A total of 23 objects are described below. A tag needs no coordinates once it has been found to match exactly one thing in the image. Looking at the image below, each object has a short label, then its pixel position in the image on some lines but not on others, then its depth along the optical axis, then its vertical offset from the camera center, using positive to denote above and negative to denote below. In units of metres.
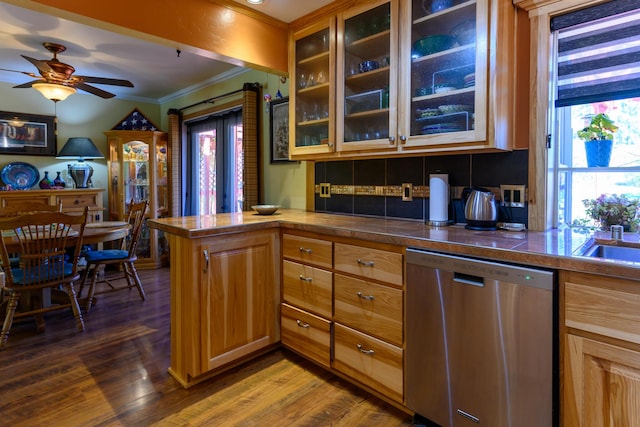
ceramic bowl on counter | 2.51 -0.08
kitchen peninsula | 1.25 -0.36
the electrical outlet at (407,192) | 2.24 +0.04
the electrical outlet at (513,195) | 1.82 +0.01
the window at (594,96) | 1.58 +0.47
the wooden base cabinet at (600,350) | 1.09 -0.49
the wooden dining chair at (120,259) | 3.27 -0.55
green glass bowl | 1.87 +0.82
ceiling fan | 2.96 +1.02
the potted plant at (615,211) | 1.64 -0.07
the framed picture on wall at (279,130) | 3.06 +0.60
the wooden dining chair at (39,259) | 2.42 -0.43
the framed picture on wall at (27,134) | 4.00 +0.76
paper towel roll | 1.98 +0.01
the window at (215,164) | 3.98 +0.41
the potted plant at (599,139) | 1.71 +0.28
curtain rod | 3.26 +1.10
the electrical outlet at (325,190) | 2.76 +0.06
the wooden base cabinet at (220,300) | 1.89 -0.57
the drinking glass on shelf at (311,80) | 2.57 +0.85
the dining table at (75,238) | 2.52 -0.30
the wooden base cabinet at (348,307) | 1.69 -0.58
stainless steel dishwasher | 1.25 -0.56
